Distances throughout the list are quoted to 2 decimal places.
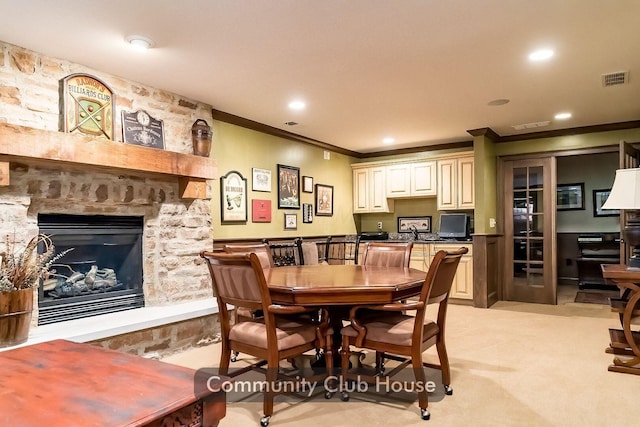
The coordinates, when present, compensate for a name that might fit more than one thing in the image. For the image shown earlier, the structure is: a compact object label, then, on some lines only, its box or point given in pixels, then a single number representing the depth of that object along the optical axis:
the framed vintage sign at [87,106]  3.04
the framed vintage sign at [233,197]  4.49
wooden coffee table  0.98
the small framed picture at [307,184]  5.75
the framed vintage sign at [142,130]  3.42
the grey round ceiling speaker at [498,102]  4.12
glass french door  5.59
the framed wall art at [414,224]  6.54
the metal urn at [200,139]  3.88
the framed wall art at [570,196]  7.59
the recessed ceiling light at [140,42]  2.68
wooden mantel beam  2.64
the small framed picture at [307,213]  5.74
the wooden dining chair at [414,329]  2.28
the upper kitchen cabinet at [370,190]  6.61
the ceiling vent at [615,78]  3.40
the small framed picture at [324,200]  6.03
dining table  2.24
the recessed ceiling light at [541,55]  2.94
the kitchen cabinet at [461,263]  5.61
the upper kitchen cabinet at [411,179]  6.19
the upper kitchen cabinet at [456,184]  5.84
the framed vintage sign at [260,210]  4.89
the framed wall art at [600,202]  7.28
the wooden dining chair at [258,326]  2.21
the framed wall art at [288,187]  5.30
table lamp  3.04
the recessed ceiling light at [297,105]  4.15
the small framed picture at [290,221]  5.39
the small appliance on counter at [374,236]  6.55
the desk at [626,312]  2.99
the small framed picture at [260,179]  4.90
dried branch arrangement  2.57
